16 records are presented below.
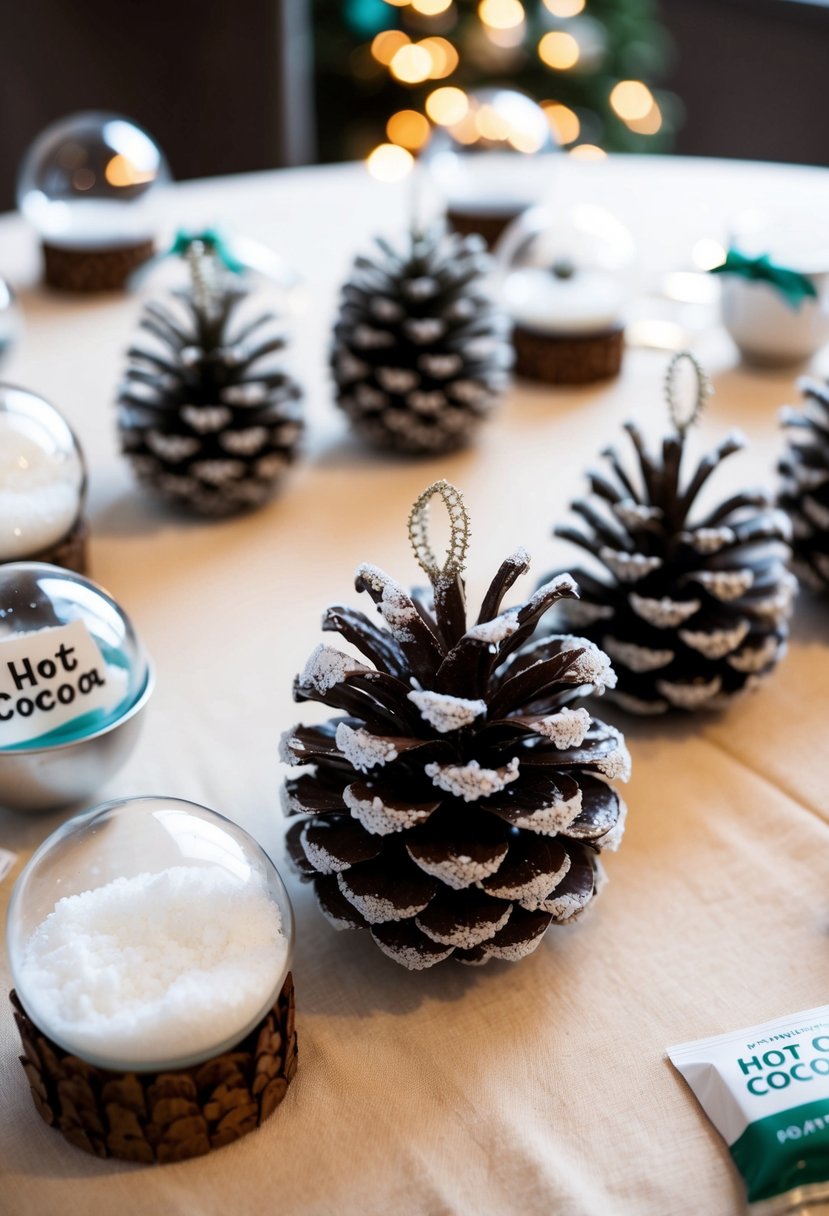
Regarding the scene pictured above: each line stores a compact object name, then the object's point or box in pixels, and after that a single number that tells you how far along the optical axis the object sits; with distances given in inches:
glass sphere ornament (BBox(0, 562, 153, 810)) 23.4
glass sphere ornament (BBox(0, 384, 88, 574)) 28.7
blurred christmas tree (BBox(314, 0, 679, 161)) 95.6
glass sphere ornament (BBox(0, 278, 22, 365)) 41.8
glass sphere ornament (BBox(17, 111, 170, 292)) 51.6
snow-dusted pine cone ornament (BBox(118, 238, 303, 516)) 35.6
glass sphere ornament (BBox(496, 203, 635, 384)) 45.7
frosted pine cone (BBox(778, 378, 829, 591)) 32.3
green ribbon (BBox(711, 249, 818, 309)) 43.3
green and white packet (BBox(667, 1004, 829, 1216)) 18.1
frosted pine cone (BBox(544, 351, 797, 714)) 27.4
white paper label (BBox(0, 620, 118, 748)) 23.2
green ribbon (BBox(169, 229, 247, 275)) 39.4
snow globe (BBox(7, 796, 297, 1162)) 17.7
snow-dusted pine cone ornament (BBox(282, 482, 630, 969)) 20.4
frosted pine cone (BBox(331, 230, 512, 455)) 39.3
